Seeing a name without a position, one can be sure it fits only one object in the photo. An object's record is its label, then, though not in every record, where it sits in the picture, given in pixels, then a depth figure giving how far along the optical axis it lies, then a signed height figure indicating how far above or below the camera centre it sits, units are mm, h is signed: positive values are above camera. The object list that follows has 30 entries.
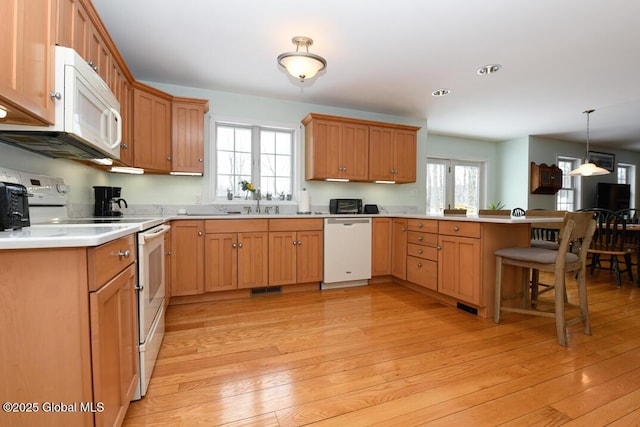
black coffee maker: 2596 +64
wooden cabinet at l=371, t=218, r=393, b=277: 3680 -453
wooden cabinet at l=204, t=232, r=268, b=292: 2996 -544
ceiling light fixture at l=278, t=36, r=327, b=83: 2289 +1176
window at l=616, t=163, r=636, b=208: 7117 +887
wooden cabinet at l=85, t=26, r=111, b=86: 1831 +1020
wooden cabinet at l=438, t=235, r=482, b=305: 2582 -536
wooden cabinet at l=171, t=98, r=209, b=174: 3164 +807
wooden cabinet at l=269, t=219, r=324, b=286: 3227 -469
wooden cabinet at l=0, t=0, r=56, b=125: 1054 +588
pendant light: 4516 +650
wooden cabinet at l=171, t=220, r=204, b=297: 2869 -487
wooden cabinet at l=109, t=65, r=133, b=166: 2324 +911
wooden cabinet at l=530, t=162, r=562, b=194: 5688 +658
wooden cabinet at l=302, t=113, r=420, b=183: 3804 +826
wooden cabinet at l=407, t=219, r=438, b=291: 3062 -465
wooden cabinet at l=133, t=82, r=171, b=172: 2853 +801
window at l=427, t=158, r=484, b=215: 5902 +539
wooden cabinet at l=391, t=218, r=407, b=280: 3545 -476
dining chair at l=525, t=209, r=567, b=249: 2859 -291
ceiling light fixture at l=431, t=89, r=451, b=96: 3682 +1509
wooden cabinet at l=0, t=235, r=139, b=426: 889 -400
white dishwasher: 3439 -501
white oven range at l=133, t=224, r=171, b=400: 1516 -536
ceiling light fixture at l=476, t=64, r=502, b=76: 3037 +1498
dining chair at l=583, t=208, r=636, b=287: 3639 -353
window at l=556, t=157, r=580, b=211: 6312 +505
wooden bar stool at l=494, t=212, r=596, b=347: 2098 -388
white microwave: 1382 +465
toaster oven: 3955 +50
